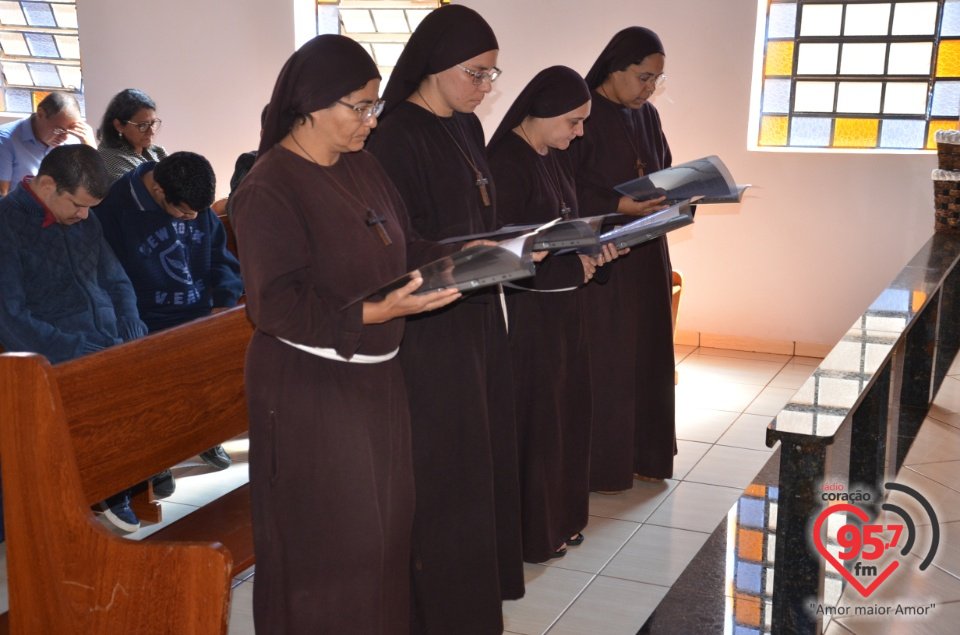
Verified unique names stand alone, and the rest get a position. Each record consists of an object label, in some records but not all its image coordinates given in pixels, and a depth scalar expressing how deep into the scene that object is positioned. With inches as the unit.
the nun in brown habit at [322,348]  87.4
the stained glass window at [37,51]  361.4
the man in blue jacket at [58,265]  146.4
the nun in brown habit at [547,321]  138.8
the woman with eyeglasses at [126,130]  222.4
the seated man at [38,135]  241.8
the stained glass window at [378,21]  316.8
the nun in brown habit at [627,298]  169.5
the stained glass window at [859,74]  266.1
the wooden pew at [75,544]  84.0
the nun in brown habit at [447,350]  116.0
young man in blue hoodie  168.1
